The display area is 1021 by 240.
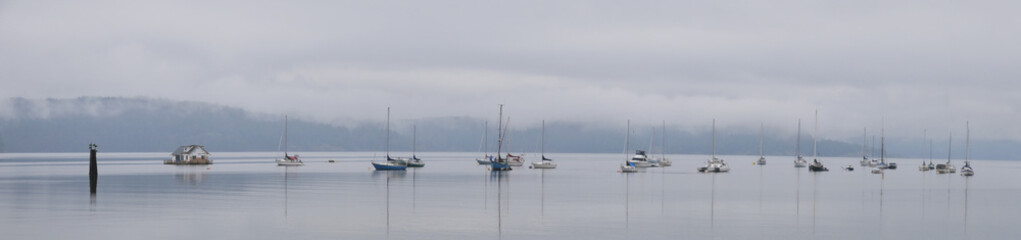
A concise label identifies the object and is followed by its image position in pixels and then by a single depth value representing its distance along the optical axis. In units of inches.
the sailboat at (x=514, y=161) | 6909.5
